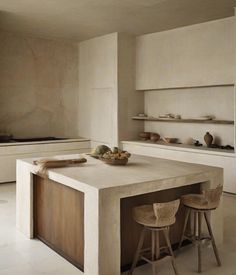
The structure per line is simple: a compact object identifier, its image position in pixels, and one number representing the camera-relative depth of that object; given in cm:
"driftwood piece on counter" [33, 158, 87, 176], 252
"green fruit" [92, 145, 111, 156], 284
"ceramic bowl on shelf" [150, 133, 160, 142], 514
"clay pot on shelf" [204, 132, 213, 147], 447
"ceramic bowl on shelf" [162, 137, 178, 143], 499
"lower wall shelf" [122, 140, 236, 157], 405
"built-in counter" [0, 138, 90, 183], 469
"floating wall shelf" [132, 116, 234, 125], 428
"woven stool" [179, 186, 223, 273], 227
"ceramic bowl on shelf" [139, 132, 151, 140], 526
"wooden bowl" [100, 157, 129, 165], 264
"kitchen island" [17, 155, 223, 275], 197
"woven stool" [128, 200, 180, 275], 201
